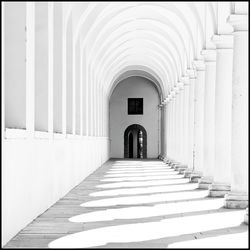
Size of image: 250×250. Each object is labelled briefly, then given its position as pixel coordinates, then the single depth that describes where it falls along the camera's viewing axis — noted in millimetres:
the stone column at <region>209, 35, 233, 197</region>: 14250
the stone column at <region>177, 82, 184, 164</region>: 26312
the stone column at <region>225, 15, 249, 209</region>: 11492
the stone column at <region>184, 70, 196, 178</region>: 21320
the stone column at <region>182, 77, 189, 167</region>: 25000
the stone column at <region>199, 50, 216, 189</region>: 16391
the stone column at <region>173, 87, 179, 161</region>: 29453
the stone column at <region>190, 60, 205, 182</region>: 19156
